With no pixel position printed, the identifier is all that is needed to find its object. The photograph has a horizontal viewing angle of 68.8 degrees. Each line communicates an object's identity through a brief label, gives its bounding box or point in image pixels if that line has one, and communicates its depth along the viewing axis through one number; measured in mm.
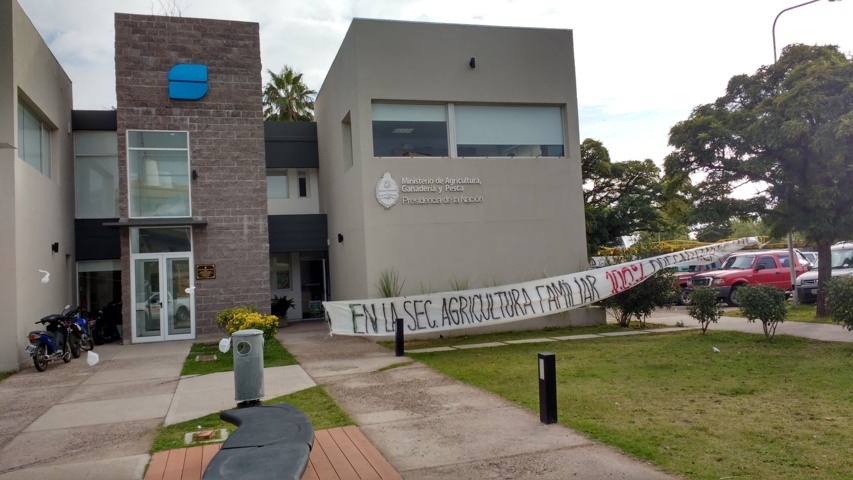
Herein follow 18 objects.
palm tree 35125
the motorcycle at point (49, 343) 11875
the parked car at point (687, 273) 23109
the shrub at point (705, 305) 12781
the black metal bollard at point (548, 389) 6477
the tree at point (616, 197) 37181
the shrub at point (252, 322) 11867
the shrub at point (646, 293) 15070
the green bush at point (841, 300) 10312
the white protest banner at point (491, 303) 12648
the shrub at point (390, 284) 14797
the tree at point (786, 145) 12742
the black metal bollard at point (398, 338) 12070
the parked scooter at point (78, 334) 13570
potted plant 19859
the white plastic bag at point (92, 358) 10172
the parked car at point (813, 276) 18766
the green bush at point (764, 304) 11617
